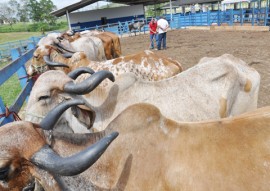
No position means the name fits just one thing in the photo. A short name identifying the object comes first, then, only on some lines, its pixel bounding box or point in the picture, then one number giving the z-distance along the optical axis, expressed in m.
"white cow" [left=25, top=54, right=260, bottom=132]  3.47
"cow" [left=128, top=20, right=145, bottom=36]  28.06
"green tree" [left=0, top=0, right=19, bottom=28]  110.68
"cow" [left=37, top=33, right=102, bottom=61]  9.65
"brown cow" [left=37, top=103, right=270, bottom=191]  1.89
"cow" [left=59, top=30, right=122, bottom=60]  10.99
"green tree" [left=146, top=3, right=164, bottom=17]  66.57
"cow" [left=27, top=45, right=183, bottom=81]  4.92
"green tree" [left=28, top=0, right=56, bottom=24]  66.94
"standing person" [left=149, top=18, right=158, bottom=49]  16.02
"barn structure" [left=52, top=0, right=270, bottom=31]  20.60
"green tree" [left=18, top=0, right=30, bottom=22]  104.94
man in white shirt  14.49
